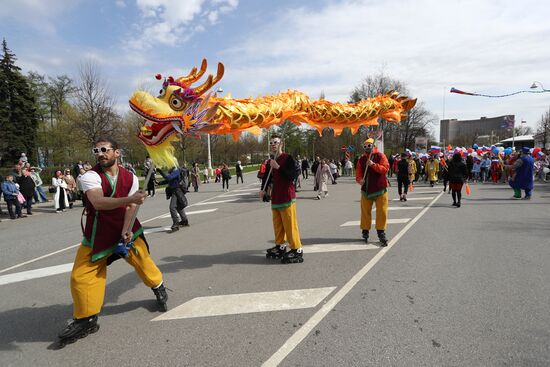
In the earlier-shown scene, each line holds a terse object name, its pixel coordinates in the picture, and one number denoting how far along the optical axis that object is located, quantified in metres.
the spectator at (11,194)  10.75
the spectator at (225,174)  18.16
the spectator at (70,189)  12.86
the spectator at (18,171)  11.78
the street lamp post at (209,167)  27.26
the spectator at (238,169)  22.05
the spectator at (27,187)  11.62
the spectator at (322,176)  13.94
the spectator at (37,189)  13.22
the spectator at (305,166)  24.11
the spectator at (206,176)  25.47
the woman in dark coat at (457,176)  10.19
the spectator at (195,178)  17.67
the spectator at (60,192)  12.12
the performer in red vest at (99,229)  3.08
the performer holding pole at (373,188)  6.07
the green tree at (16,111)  32.38
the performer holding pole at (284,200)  5.20
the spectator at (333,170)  21.32
